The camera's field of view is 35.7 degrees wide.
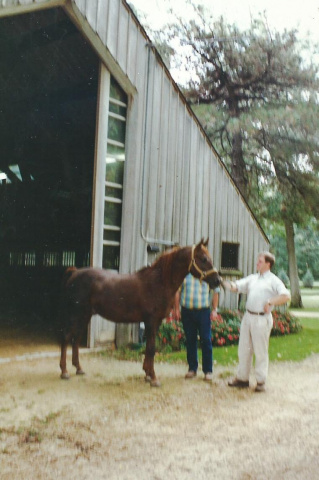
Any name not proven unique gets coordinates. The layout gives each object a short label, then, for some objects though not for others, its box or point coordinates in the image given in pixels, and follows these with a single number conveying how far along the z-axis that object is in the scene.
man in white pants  6.84
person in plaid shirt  7.32
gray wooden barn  9.57
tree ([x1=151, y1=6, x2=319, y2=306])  18.67
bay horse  6.91
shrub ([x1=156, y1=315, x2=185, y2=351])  9.61
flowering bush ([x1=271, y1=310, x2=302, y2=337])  13.05
